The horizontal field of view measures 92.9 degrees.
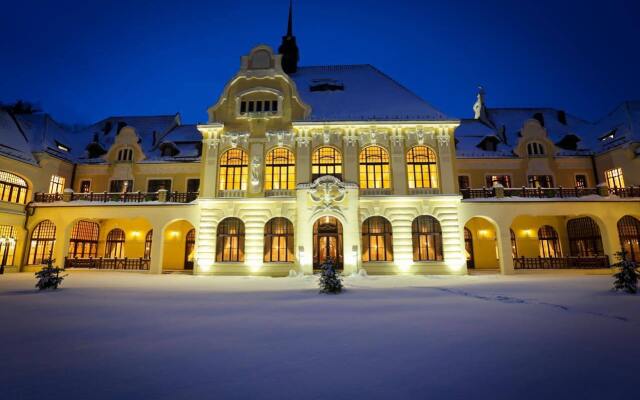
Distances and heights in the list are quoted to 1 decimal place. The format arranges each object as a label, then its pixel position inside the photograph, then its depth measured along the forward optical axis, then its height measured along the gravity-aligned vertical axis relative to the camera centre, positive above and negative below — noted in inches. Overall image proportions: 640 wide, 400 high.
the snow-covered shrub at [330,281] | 489.7 -47.8
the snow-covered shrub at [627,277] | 420.8 -38.2
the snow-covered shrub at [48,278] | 488.1 -40.9
